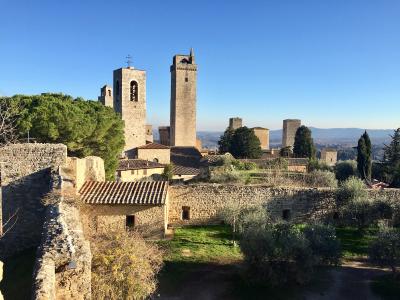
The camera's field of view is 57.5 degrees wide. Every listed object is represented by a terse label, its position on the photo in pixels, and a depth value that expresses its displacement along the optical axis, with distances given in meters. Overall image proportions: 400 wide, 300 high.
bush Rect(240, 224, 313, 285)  12.02
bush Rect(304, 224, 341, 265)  13.04
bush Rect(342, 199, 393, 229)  18.39
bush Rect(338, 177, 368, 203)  18.82
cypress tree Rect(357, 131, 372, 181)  33.88
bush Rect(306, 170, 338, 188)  25.87
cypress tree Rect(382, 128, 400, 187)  34.68
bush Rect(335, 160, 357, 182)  35.28
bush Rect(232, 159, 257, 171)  34.82
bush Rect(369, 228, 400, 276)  12.57
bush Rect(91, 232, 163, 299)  8.15
